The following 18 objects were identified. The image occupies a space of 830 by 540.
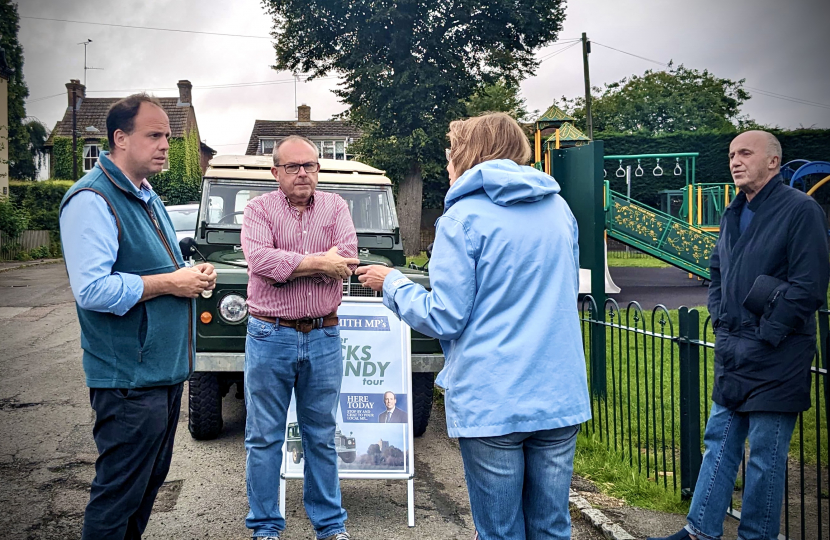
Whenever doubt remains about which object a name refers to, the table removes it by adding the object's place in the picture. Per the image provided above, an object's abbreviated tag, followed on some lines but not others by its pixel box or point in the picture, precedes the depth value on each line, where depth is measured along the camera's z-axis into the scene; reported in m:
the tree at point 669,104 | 54.94
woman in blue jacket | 2.39
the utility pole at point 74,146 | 40.03
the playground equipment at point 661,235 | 17.34
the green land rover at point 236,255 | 5.34
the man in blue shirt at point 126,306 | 2.70
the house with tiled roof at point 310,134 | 60.19
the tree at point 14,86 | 40.69
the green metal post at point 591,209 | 5.89
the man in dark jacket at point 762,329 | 3.23
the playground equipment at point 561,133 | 11.99
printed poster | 4.43
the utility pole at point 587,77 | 35.24
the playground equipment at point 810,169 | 16.95
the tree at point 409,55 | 24.08
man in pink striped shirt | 3.67
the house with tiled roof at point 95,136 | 46.62
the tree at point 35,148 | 54.44
